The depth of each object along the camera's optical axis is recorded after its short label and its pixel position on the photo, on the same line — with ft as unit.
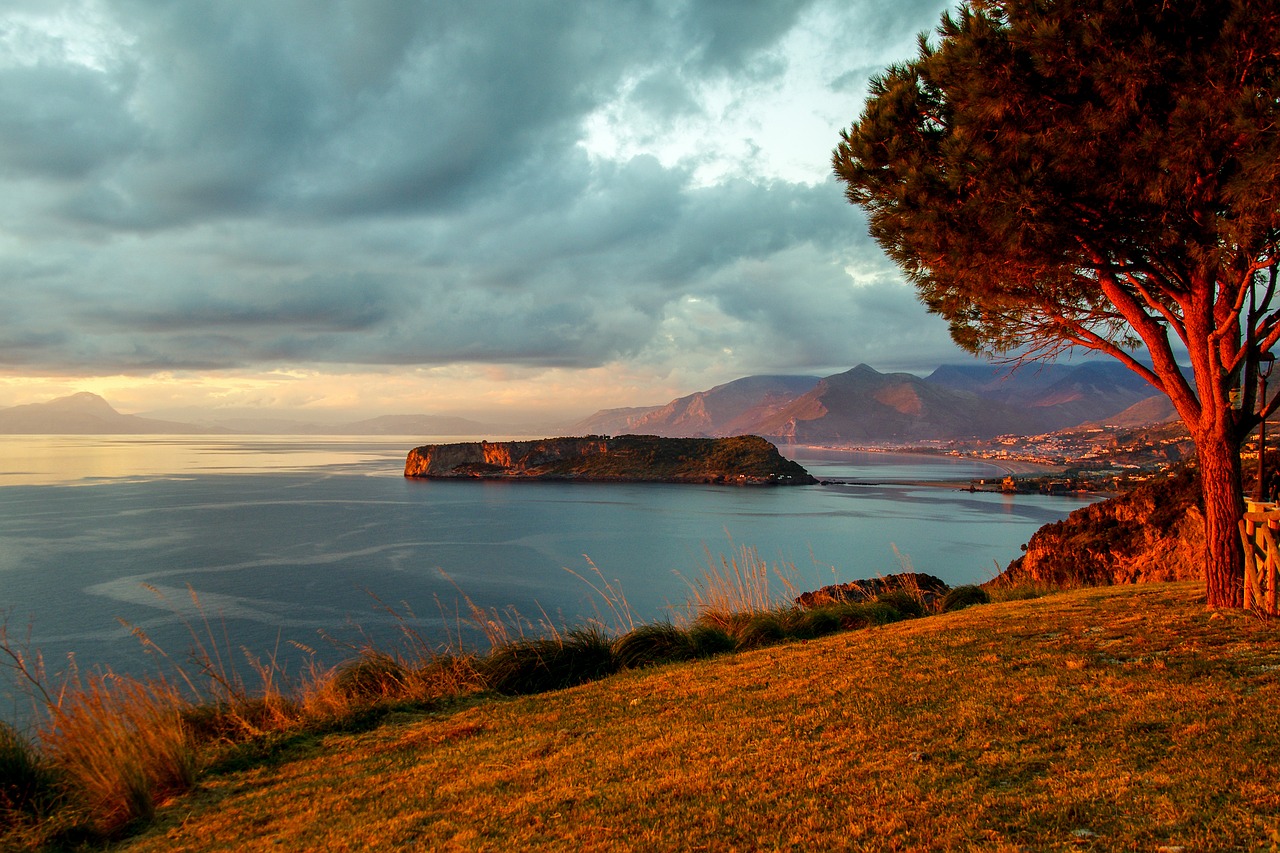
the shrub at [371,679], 21.40
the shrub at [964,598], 31.86
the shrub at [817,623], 27.30
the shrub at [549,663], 22.12
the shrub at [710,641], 25.12
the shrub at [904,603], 30.99
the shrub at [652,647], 24.06
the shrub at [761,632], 25.88
